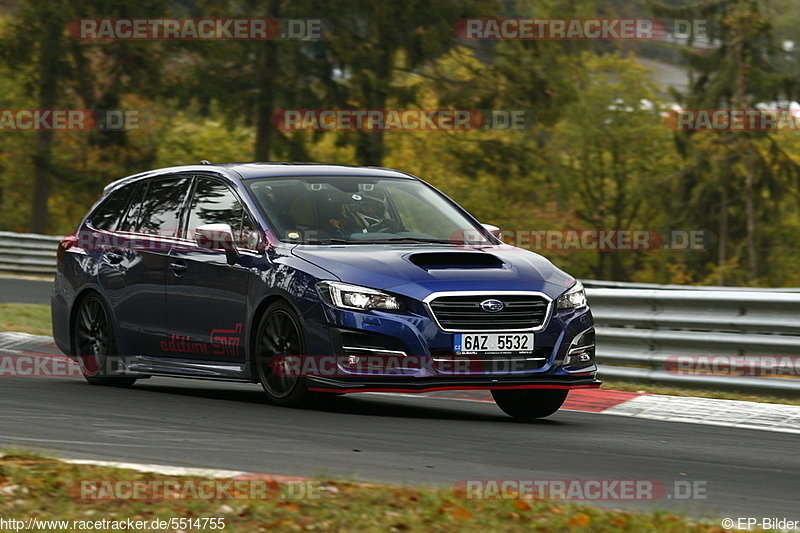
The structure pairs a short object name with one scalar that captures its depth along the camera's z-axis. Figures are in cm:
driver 1995
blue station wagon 1792
